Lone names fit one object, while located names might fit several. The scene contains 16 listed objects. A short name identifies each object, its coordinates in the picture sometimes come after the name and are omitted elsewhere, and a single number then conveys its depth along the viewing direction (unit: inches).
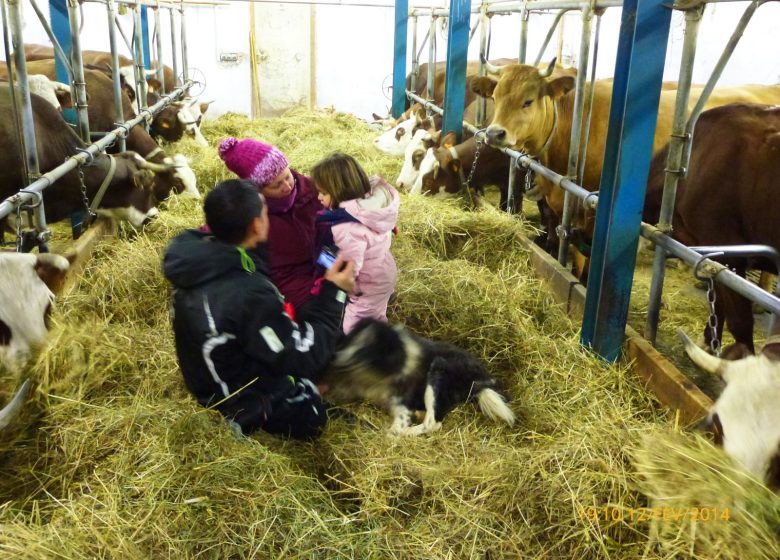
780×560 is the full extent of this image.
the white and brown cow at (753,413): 82.4
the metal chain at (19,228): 144.5
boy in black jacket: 93.9
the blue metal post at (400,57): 474.3
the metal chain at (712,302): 114.3
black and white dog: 125.0
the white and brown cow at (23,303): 115.5
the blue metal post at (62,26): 234.5
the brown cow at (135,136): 272.8
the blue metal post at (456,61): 281.7
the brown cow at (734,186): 146.3
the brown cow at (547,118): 200.8
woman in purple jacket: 131.6
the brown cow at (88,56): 424.8
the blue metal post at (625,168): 118.7
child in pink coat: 128.8
